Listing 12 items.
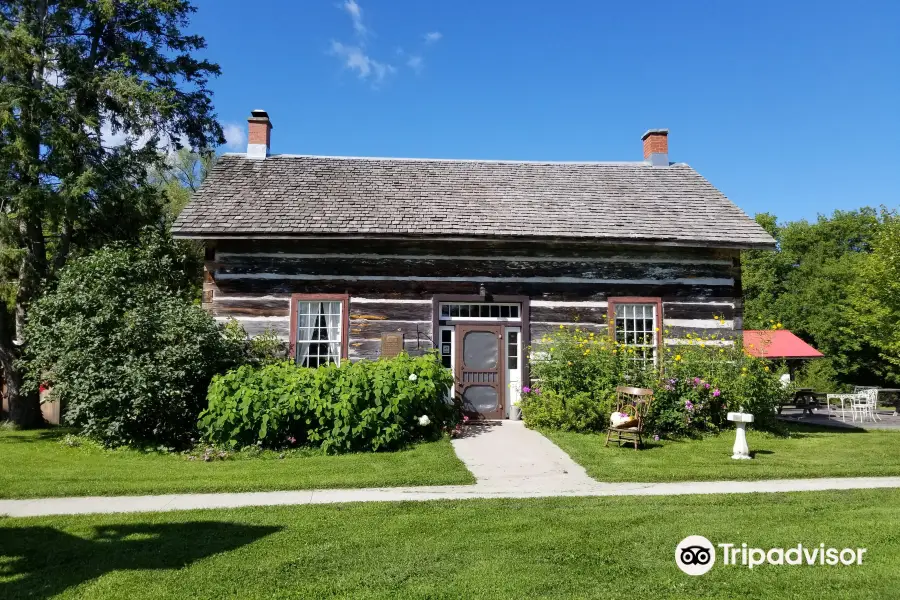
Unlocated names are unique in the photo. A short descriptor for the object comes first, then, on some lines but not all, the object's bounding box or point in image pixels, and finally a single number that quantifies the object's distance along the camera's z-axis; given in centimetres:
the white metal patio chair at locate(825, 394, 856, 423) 1702
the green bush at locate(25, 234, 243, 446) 973
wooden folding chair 941
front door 1222
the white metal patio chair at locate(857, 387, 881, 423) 1721
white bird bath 881
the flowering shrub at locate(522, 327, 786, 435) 1060
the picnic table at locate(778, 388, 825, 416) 1731
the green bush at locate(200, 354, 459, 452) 919
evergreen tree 1250
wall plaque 1190
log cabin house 1210
